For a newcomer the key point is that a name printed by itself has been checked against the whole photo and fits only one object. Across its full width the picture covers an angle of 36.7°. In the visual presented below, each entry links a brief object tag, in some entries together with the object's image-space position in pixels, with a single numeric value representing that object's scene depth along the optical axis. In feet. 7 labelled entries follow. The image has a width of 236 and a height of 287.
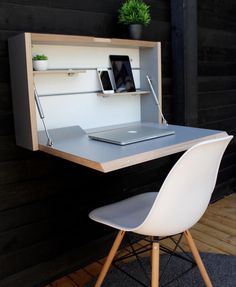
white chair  4.13
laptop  5.03
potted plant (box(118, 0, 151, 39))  6.10
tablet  6.36
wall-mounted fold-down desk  4.66
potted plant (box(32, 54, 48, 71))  5.14
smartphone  6.18
